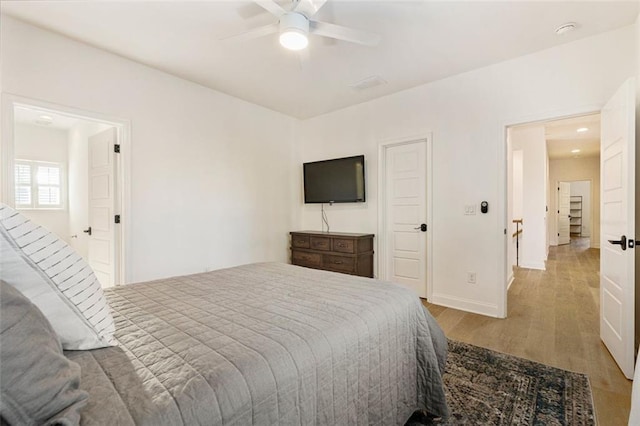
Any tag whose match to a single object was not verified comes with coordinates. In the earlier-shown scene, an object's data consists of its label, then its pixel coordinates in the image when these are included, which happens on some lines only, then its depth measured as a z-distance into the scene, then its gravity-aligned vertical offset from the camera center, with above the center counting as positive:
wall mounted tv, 4.25 +0.43
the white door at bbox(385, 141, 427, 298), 3.86 -0.08
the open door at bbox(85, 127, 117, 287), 3.16 +0.03
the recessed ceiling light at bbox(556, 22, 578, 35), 2.47 +1.55
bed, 0.65 -0.47
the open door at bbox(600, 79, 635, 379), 2.04 -0.13
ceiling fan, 1.94 +1.28
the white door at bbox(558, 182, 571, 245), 9.56 -0.18
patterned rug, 1.65 -1.17
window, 4.73 +0.39
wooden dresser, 3.94 -0.61
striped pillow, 0.82 -0.22
